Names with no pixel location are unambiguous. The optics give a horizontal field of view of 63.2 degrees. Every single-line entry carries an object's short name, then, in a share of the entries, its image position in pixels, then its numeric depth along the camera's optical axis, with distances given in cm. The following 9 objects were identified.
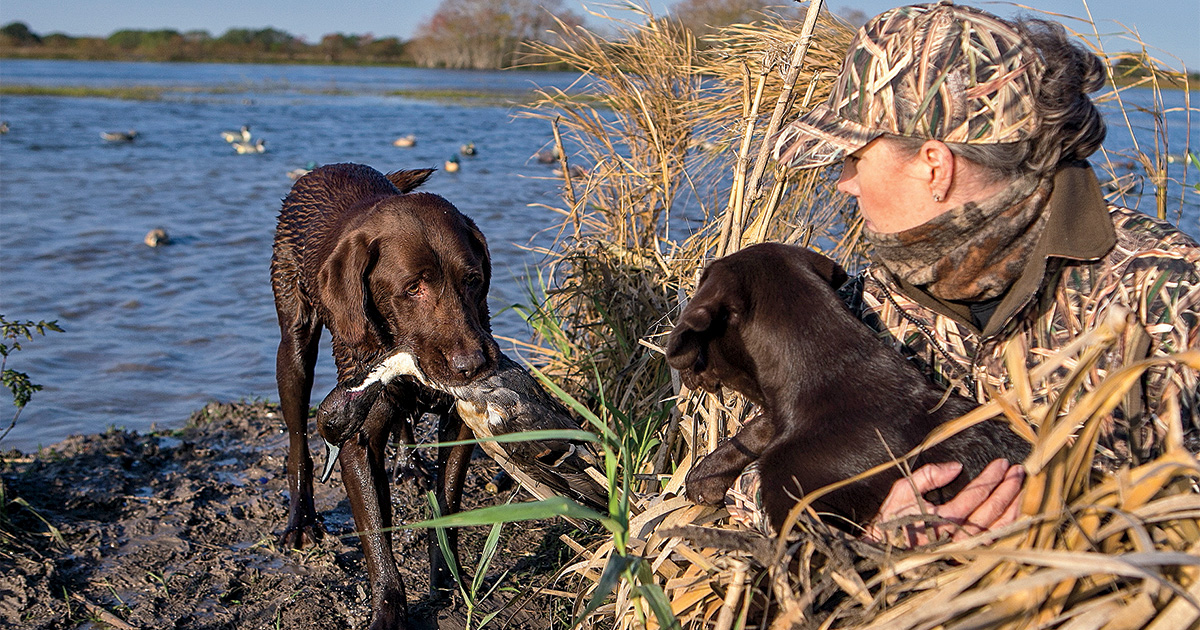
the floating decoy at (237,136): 1886
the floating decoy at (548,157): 1602
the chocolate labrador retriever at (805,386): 252
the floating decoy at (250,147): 1838
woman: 262
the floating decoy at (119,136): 1861
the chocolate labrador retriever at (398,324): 363
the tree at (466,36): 5241
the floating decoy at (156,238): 1035
